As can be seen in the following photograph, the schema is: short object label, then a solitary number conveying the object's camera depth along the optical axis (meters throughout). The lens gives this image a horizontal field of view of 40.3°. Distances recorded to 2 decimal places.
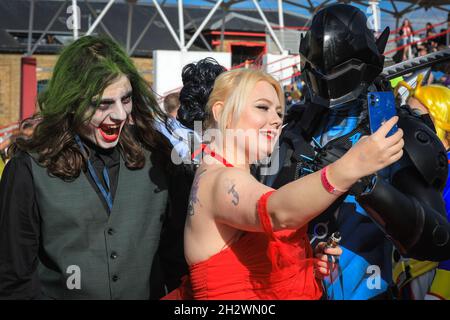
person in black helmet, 2.22
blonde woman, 1.83
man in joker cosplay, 2.23
